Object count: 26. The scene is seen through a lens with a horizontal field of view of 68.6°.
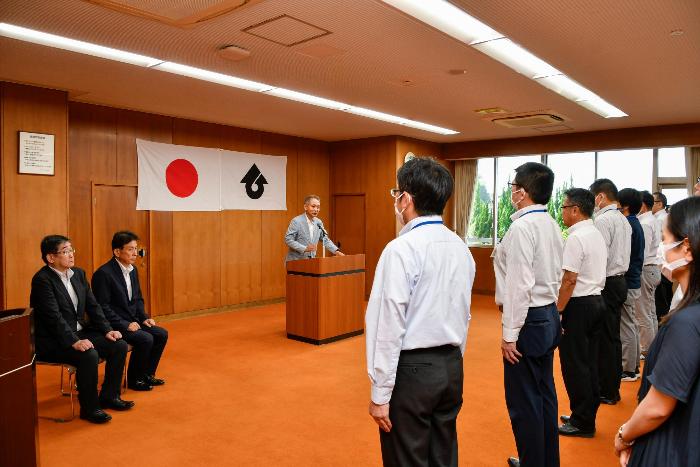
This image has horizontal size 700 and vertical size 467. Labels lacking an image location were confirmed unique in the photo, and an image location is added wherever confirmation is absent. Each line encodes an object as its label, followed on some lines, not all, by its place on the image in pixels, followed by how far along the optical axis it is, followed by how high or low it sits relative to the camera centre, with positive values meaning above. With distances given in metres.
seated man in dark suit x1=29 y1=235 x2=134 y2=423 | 3.84 -0.94
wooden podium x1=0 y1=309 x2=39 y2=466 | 2.62 -0.95
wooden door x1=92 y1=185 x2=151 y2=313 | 6.96 -0.09
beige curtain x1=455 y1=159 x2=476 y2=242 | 10.77 +0.54
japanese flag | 7.46 +0.58
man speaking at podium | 6.57 -0.25
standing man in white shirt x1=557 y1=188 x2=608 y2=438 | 3.44 -0.62
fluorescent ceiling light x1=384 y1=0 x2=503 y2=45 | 3.54 +1.47
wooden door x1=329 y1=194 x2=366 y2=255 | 10.19 -0.14
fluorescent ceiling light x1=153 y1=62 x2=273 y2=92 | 5.09 +1.48
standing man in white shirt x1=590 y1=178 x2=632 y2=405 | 4.21 -0.55
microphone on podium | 6.93 -0.12
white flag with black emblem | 8.53 +0.60
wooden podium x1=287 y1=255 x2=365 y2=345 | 6.16 -1.03
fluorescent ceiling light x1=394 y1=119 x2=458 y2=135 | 8.26 +1.51
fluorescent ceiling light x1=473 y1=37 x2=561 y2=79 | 4.40 +1.50
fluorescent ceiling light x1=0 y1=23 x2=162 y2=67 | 4.10 +1.46
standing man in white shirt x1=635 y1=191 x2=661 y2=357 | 5.38 -0.82
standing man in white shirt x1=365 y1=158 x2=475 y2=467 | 1.90 -0.42
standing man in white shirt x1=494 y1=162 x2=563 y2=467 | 2.72 -0.54
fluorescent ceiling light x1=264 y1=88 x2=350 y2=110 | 6.12 +1.49
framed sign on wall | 5.68 +0.69
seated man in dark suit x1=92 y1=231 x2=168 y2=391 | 4.42 -0.84
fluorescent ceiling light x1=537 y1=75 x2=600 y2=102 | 5.56 +1.50
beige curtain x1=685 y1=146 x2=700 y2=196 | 8.32 +0.85
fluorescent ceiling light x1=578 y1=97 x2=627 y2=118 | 6.70 +1.51
